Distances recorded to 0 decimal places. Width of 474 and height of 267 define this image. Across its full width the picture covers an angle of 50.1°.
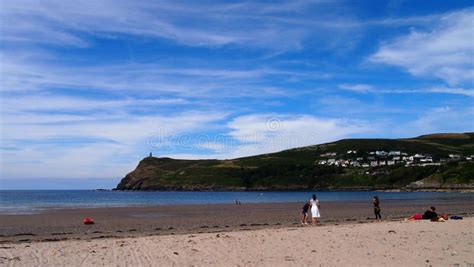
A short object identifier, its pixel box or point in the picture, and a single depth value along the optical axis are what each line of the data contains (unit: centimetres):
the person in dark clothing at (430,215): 2895
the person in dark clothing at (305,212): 3032
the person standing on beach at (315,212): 3017
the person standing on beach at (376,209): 3366
